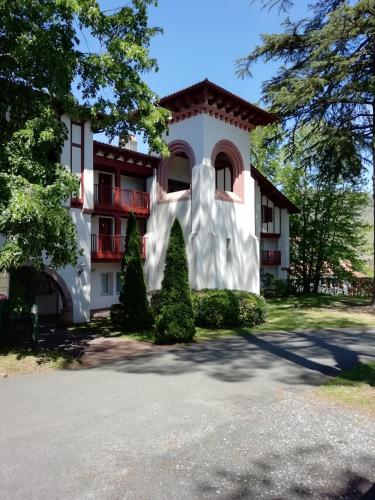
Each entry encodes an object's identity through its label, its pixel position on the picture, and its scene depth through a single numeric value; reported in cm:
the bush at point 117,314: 1633
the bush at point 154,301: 1731
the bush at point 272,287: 2909
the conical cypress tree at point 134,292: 1587
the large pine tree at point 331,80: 1716
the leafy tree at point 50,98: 905
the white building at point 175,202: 1792
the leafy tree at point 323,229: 3083
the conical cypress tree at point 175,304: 1323
